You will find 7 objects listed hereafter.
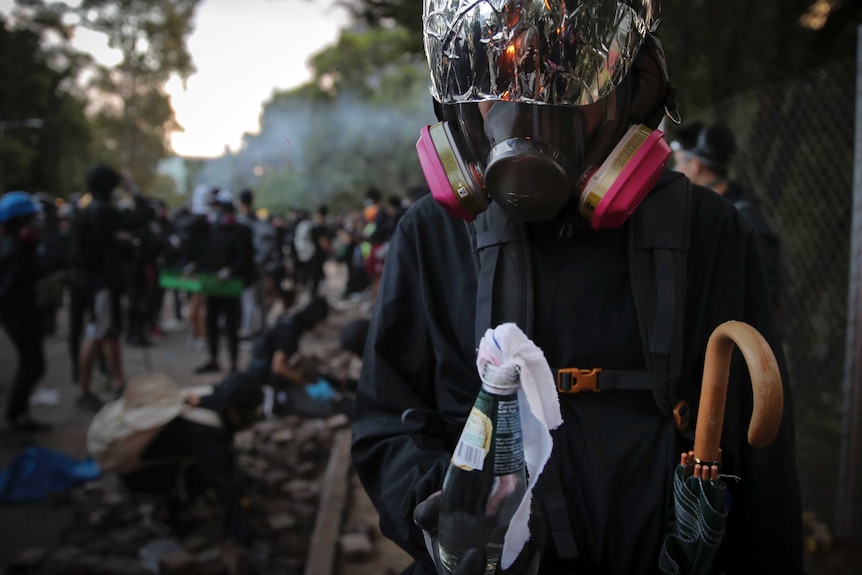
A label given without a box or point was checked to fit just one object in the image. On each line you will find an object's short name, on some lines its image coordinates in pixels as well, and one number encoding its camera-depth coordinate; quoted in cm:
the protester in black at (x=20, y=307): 633
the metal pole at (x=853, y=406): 373
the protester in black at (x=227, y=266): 866
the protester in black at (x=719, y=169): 402
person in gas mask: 141
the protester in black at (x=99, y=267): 708
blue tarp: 502
